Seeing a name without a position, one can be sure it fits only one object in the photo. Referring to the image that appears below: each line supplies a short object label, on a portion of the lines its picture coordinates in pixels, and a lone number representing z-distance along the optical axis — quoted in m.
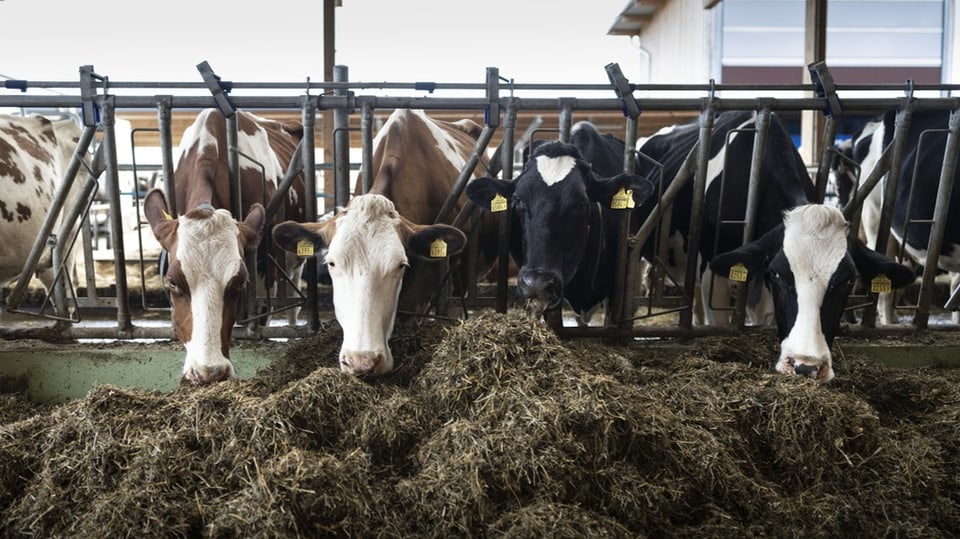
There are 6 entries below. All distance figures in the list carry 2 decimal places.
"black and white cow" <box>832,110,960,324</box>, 6.14
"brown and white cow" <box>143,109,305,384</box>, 3.91
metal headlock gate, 4.68
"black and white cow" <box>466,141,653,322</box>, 4.50
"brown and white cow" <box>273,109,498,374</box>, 3.87
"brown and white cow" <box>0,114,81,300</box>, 6.22
